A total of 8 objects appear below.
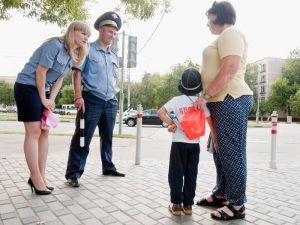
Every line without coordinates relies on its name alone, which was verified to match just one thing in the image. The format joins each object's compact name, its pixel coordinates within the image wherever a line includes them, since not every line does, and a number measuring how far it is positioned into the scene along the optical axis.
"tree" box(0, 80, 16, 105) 93.99
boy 3.14
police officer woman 3.57
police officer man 4.25
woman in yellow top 3.06
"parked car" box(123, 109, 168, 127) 24.58
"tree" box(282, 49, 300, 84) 71.81
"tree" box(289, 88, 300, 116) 59.84
